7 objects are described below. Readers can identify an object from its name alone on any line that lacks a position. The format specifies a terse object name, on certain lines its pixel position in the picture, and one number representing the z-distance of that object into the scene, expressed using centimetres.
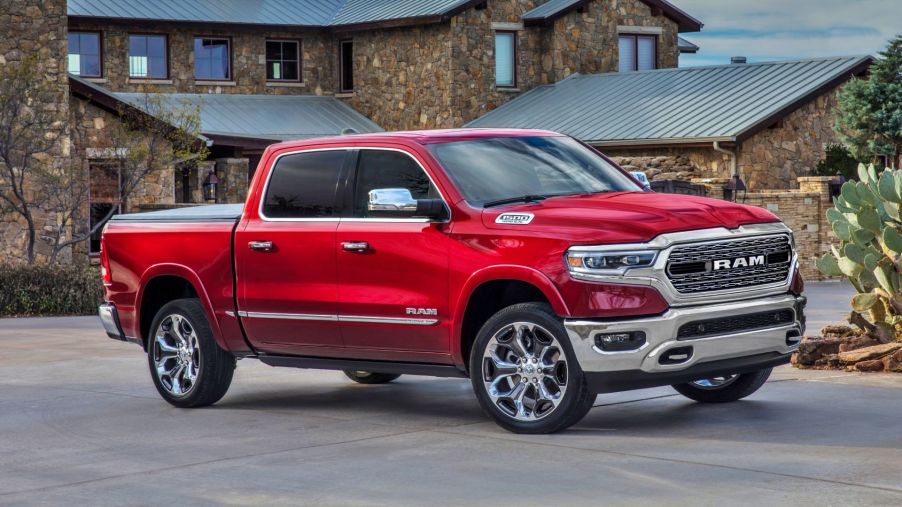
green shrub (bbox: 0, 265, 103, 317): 2250
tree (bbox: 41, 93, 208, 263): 2730
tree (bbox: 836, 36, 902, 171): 3800
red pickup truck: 966
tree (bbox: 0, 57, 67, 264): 2572
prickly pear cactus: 1320
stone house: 4191
